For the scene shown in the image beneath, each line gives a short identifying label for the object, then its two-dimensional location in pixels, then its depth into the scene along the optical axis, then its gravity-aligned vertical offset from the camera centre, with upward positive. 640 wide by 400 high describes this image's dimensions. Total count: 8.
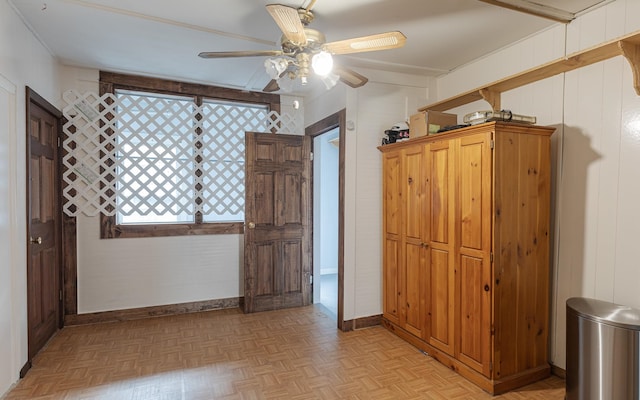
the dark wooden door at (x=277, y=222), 3.58 -0.31
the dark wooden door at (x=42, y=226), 2.48 -0.26
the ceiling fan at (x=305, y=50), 1.72 +0.78
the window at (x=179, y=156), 3.36 +0.38
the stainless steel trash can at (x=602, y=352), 1.69 -0.81
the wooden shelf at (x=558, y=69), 1.80 +0.78
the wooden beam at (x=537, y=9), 1.99 +1.10
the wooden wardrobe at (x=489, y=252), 2.12 -0.38
